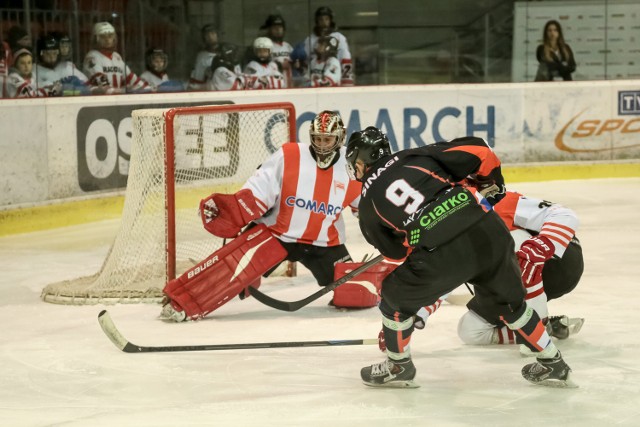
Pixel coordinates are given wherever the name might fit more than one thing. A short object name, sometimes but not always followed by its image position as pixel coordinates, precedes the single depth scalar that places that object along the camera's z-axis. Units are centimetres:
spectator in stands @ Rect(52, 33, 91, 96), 1462
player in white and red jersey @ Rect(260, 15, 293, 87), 1744
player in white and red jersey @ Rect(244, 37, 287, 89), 1692
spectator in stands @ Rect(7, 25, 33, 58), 1436
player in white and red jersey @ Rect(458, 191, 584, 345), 781
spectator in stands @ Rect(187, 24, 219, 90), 1639
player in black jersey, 663
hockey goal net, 1001
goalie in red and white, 936
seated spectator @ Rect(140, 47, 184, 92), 1588
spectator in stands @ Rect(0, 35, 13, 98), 1398
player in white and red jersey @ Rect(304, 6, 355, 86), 1789
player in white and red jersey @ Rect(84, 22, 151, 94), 1508
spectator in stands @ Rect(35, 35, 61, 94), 1442
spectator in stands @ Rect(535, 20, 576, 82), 1877
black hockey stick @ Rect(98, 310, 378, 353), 812
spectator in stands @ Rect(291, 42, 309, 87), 1742
